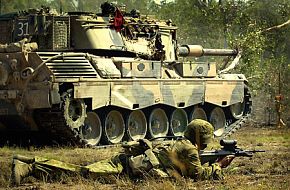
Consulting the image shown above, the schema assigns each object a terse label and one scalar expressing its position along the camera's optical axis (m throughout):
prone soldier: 14.60
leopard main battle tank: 24.14
